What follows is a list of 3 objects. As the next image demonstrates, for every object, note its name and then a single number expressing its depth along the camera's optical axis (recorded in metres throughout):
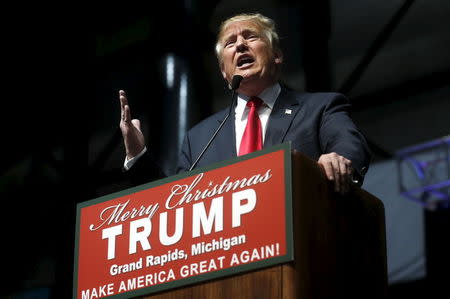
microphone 4.37
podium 3.21
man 4.26
